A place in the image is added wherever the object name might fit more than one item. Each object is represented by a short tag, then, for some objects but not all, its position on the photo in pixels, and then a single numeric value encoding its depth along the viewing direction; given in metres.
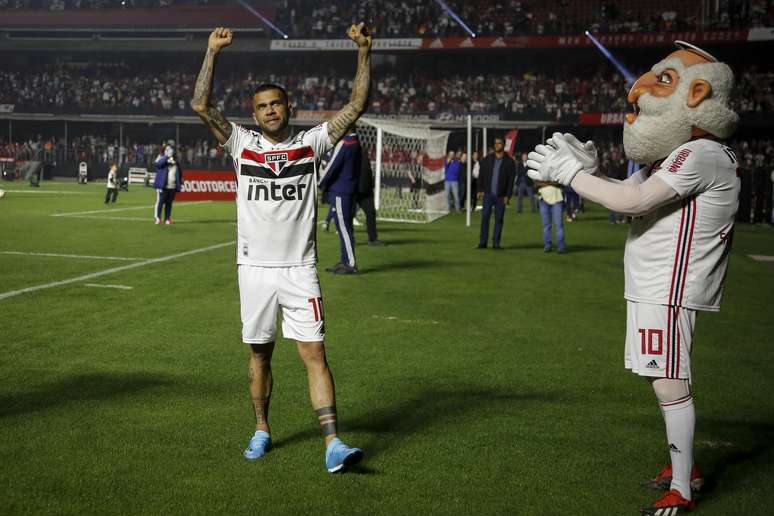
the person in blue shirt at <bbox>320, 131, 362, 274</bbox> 13.20
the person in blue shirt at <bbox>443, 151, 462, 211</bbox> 28.31
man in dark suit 16.94
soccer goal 26.76
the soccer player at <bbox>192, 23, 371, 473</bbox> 4.87
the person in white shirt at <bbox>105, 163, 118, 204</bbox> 28.14
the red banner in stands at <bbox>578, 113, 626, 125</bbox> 44.53
